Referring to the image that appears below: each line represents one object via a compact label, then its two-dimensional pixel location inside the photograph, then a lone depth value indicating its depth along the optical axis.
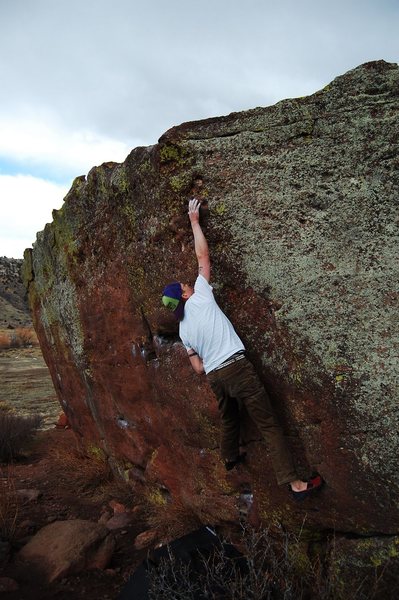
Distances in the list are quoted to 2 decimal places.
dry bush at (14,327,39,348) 22.73
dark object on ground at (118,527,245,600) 3.05
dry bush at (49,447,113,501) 5.36
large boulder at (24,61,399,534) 2.95
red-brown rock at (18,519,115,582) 3.55
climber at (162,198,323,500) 3.10
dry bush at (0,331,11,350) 21.47
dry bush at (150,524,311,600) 2.73
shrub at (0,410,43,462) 6.68
